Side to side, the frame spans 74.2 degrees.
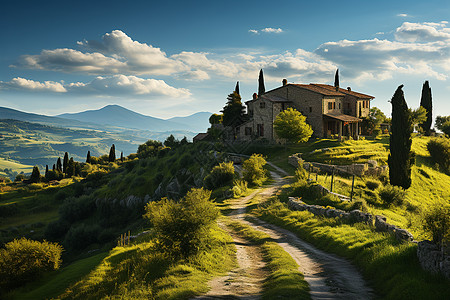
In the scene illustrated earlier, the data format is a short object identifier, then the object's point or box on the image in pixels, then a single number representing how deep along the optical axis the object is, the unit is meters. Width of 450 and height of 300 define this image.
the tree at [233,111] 74.44
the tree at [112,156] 124.36
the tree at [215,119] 92.75
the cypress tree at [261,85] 82.57
